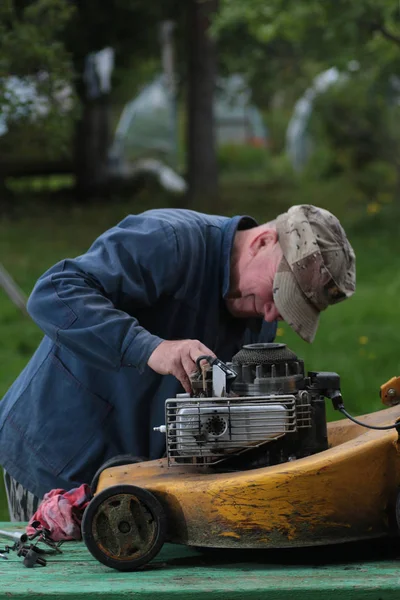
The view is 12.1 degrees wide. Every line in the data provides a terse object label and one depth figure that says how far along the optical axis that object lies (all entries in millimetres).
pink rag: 5394
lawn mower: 4613
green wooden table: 4359
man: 5330
